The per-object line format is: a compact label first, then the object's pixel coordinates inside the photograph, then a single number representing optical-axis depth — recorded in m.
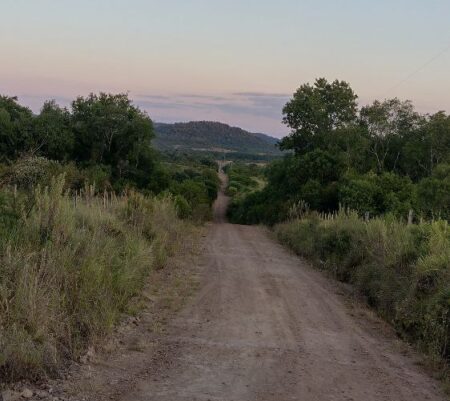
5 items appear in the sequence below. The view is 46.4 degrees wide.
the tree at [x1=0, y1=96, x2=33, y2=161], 45.97
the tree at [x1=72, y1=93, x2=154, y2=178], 52.44
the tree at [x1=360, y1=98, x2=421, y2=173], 48.84
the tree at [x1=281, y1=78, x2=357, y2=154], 47.91
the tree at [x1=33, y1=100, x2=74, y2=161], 48.38
